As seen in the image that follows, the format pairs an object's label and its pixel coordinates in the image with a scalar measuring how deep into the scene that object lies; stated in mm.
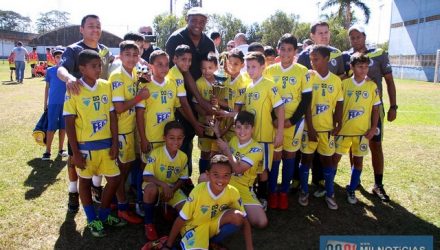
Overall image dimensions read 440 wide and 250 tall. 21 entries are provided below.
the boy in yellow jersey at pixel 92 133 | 3518
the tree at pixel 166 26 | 50219
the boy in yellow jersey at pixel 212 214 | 3215
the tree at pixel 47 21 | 94700
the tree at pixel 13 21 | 88375
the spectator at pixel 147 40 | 6277
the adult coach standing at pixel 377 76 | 4719
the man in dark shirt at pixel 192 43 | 4605
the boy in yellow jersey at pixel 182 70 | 4199
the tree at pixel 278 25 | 51406
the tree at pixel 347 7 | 38406
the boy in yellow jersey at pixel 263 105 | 4086
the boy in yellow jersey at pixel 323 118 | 4293
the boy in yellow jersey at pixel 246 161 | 3807
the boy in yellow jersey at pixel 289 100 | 4219
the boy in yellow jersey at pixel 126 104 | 3791
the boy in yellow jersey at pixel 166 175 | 3693
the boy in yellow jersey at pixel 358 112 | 4426
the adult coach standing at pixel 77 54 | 4052
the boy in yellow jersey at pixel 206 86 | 4531
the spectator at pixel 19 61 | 18578
